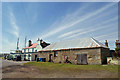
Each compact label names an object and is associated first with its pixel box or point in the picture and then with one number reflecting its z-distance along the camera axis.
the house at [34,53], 31.37
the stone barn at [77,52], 16.67
